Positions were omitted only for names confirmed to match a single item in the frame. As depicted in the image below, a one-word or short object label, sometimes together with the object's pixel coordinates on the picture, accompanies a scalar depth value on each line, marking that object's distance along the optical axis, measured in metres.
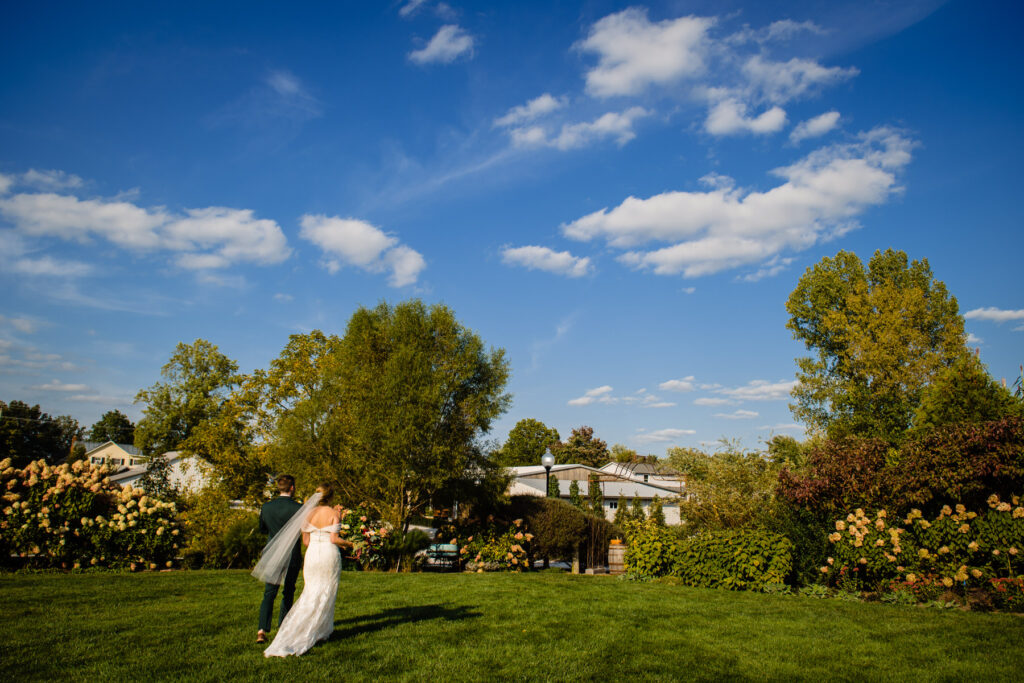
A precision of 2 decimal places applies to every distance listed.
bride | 6.52
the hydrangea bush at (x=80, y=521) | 12.95
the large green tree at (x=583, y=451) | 77.81
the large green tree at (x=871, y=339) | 28.78
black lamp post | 20.03
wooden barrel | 20.34
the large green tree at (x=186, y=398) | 49.25
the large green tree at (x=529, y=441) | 73.38
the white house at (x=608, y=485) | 43.84
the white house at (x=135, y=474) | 42.11
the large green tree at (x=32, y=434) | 50.59
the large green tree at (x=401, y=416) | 17.66
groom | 7.30
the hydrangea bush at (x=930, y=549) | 10.08
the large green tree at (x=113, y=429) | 90.50
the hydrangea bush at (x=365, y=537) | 15.52
